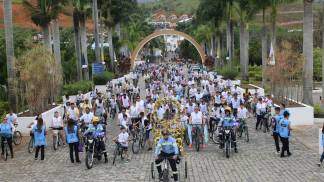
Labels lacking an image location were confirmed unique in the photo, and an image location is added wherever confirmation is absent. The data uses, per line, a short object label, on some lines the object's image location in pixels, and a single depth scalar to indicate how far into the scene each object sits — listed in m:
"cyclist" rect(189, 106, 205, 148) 18.86
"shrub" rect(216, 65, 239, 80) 47.34
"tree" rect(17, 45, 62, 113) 26.19
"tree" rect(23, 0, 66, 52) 31.92
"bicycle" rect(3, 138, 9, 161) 18.57
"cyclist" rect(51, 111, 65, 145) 19.57
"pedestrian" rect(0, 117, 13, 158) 18.12
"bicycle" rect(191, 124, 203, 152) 18.89
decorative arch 83.31
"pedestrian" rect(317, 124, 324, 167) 15.45
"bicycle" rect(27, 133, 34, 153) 19.72
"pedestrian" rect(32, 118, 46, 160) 17.45
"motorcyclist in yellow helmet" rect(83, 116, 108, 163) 16.78
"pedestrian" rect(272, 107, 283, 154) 17.55
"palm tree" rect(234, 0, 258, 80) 47.11
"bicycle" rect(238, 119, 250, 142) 20.80
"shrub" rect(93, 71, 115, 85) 47.03
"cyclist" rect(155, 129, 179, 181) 13.60
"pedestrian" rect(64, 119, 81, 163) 16.80
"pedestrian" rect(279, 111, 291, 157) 16.91
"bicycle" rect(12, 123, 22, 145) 21.76
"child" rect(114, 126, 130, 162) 16.91
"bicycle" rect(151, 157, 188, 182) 13.71
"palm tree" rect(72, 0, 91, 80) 43.81
